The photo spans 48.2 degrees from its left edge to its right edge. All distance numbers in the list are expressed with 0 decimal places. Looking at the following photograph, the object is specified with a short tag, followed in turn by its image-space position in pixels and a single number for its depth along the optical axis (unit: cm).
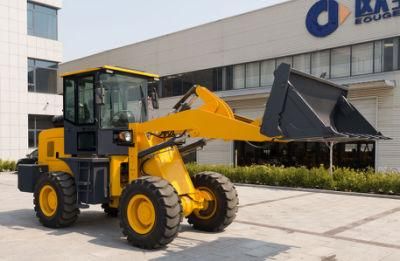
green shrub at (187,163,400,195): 1402
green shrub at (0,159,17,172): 2609
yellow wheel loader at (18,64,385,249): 654
